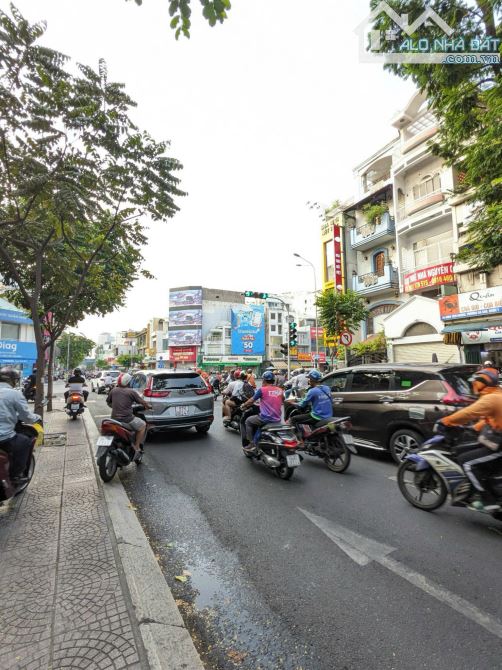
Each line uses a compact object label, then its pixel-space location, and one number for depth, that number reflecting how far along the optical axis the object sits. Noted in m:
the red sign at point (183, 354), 58.38
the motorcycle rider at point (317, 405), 6.15
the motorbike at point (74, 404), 11.56
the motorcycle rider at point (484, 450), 3.57
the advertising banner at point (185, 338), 58.66
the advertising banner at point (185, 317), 59.47
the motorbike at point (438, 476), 3.74
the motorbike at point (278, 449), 5.30
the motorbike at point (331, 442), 5.67
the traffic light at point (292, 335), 20.30
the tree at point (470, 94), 6.97
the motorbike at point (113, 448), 5.14
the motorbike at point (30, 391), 14.40
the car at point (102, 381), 26.70
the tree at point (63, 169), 5.77
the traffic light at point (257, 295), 18.86
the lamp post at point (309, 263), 24.19
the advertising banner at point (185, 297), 60.31
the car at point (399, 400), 5.45
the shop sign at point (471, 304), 13.80
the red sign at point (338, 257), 22.50
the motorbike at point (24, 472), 3.78
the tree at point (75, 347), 65.00
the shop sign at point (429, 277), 16.44
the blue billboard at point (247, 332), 57.94
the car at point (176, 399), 8.14
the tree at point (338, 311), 18.47
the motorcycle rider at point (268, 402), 5.94
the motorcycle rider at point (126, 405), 5.75
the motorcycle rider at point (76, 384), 11.85
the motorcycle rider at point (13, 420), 3.94
